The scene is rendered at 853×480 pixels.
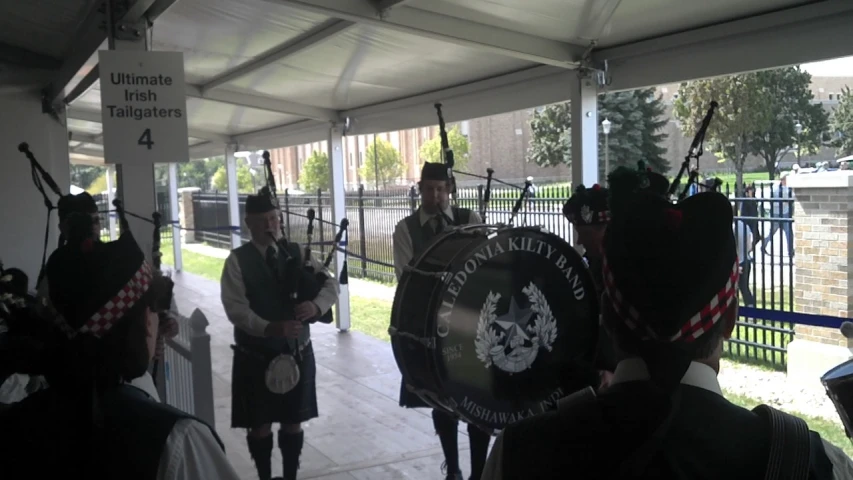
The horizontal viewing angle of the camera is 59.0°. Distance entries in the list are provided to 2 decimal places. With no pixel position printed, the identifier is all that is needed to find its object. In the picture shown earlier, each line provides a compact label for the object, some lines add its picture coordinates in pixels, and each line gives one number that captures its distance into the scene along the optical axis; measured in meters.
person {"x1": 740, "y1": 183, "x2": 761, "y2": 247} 6.50
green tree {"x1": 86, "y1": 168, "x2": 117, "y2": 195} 40.34
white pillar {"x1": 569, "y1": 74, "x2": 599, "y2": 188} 5.03
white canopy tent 4.15
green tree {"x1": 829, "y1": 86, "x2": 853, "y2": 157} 13.19
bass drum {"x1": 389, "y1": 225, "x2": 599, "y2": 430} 2.77
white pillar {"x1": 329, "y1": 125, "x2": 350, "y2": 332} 8.73
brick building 31.82
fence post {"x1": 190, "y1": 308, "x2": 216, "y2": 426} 3.81
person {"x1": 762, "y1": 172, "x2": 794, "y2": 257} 6.26
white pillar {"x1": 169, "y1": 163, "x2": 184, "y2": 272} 15.07
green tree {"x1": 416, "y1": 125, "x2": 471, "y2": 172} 26.42
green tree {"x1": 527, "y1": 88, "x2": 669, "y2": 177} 16.19
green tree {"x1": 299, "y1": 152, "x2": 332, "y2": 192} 28.08
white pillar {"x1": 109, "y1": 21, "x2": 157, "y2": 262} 4.64
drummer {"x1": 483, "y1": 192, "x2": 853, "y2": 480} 1.04
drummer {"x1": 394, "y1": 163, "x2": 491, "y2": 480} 4.11
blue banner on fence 3.53
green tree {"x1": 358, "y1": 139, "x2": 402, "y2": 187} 29.88
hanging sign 4.25
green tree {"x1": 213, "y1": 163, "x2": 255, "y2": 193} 37.06
